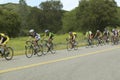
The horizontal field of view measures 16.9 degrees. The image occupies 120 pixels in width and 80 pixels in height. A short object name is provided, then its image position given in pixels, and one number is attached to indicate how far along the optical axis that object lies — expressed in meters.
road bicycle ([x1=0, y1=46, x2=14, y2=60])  21.78
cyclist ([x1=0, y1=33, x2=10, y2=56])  21.84
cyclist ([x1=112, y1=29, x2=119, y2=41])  42.55
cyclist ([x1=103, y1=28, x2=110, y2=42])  44.51
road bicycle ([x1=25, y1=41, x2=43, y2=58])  23.83
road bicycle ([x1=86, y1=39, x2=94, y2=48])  38.28
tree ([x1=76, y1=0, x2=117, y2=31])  76.12
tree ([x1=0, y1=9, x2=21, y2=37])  104.81
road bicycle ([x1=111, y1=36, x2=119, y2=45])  42.36
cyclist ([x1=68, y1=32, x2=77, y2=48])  32.57
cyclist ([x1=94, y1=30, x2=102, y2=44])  41.88
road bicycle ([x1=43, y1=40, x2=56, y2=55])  27.18
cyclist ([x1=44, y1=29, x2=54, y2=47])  27.54
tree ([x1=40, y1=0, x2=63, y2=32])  143.50
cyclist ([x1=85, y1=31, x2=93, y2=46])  38.43
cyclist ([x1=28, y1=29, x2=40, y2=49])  24.46
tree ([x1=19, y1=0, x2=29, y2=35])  142.55
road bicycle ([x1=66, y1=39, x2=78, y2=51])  32.50
